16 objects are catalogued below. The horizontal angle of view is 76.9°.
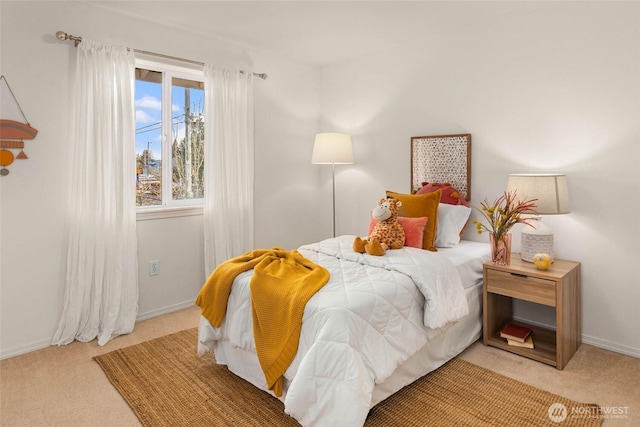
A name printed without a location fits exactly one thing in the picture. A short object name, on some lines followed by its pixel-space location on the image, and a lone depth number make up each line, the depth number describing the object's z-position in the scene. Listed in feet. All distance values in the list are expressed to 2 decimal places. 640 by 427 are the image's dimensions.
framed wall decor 11.40
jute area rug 6.65
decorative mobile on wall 8.59
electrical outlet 11.32
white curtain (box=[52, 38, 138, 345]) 9.61
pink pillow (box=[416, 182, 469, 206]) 11.15
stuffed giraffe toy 9.33
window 11.44
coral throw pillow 9.81
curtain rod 9.13
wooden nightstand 8.27
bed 5.82
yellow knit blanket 6.55
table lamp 8.73
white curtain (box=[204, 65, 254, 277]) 12.04
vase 9.15
